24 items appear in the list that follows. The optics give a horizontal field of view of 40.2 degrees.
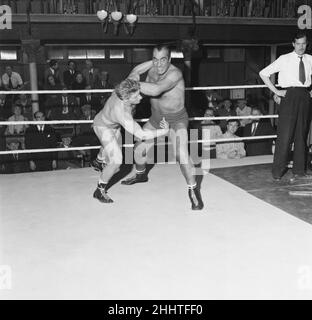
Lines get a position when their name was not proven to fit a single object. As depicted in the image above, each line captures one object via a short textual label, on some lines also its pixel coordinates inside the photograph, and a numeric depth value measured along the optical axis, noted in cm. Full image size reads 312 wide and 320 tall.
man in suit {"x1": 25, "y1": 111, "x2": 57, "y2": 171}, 578
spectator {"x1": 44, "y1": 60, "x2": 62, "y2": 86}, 985
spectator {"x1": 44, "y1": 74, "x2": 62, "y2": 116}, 955
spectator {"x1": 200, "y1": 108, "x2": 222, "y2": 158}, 572
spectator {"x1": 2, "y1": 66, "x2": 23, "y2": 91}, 991
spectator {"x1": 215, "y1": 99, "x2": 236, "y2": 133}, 831
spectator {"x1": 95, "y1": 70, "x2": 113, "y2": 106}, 962
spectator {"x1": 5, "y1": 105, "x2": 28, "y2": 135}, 785
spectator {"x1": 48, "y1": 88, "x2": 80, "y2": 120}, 900
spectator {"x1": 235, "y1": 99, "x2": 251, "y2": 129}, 904
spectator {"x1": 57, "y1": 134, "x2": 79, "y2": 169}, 642
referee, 372
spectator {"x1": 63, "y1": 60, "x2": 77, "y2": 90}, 988
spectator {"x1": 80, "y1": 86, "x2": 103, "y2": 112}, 911
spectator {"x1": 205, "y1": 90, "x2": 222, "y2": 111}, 1038
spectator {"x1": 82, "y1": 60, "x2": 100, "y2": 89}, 1015
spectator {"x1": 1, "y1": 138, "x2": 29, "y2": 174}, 653
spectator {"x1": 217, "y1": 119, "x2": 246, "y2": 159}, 538
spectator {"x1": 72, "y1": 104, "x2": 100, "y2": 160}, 633
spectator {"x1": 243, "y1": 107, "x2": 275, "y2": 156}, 567
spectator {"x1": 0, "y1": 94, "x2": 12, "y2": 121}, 935
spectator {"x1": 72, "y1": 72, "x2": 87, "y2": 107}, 957
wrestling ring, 208
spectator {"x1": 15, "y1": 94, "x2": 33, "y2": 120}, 947
